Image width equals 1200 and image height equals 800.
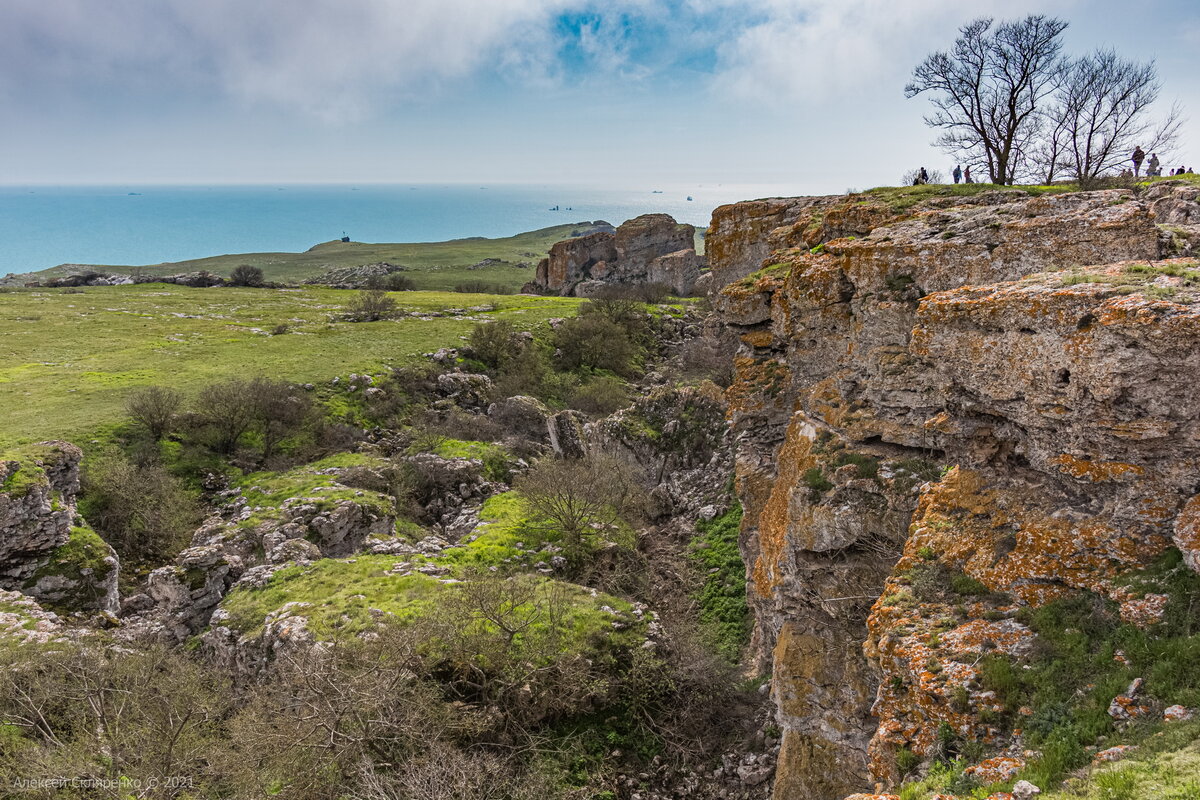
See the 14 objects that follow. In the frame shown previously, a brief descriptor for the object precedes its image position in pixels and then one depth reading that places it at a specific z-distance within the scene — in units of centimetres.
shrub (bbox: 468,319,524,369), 4988
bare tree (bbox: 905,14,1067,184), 2892
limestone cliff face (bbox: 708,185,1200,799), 664
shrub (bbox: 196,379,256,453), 3059
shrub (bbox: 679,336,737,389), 3619
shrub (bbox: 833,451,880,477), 1107
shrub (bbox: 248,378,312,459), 3147
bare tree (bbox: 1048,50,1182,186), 3036
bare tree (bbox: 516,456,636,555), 2233
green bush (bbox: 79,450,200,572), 2305
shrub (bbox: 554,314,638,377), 5091
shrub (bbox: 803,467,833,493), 1142
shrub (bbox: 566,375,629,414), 3991
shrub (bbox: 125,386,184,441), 3058
